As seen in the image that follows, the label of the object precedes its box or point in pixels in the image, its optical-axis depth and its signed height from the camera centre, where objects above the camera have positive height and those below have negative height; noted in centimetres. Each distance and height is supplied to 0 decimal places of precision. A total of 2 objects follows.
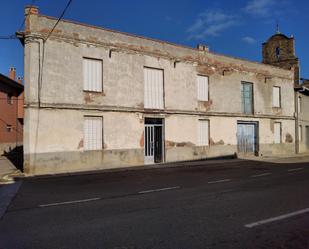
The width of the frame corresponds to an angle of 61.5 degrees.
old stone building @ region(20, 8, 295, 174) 1245 +199
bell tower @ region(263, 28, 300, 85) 2646 +867
